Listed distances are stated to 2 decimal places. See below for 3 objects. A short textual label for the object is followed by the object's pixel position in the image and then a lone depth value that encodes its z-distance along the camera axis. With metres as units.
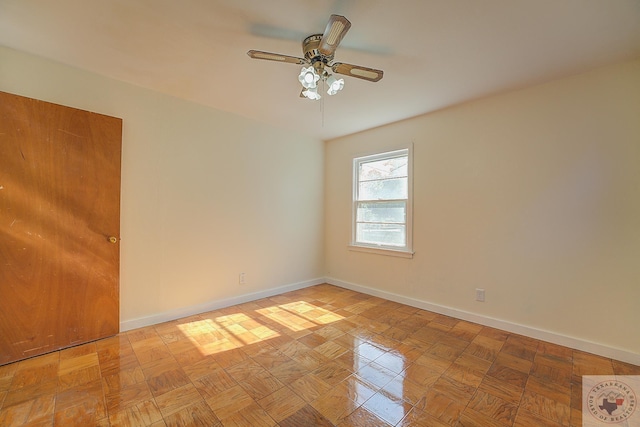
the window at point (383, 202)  3.46
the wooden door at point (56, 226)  1.94
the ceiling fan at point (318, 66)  1.65
